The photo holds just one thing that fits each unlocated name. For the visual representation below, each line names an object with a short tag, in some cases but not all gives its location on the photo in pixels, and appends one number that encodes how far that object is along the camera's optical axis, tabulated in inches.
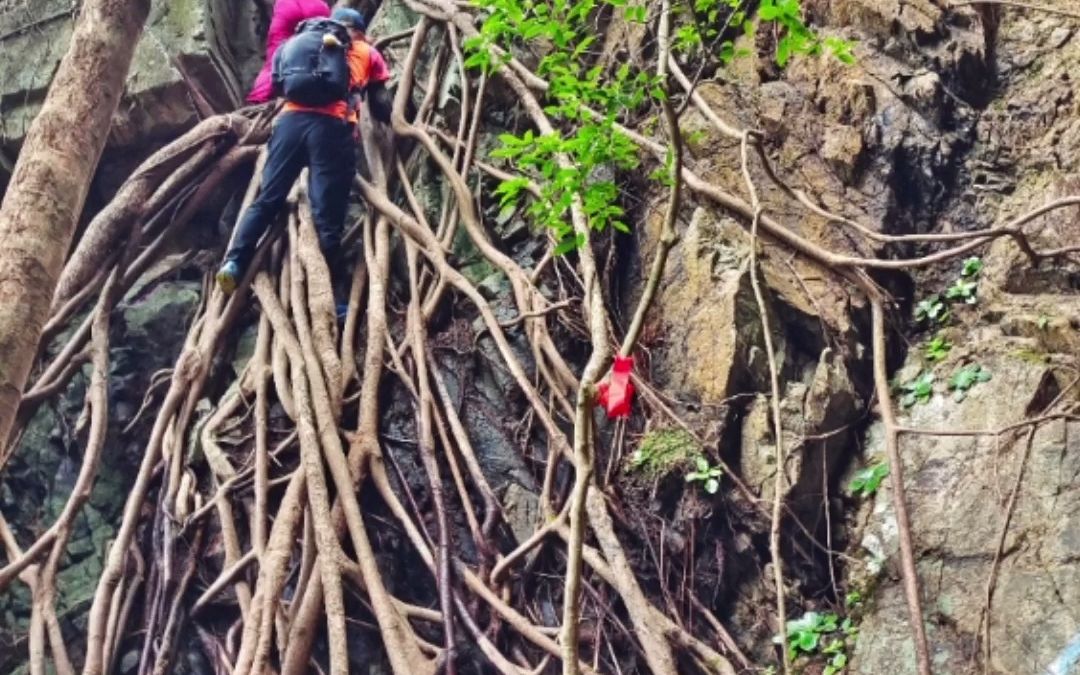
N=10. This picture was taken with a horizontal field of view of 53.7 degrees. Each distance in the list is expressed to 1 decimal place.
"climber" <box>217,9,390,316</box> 186.9
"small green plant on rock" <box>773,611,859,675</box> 124.9
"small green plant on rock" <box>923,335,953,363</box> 142.4
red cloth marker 110.0
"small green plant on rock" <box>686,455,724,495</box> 135.4
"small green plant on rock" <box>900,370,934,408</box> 138.6
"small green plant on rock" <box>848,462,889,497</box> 135.2
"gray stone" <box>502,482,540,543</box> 149.0
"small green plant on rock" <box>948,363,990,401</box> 134.3
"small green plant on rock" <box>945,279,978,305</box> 147.1
